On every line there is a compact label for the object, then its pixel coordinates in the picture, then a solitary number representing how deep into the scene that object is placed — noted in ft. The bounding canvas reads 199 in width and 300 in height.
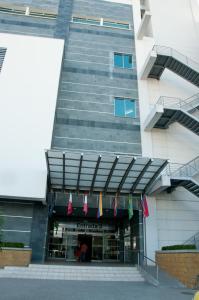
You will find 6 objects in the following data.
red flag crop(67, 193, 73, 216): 56.18
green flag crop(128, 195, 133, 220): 57.72
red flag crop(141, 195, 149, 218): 57.62
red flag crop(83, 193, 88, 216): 56.24
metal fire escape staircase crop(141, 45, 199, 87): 70.79
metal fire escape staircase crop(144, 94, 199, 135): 62.54
